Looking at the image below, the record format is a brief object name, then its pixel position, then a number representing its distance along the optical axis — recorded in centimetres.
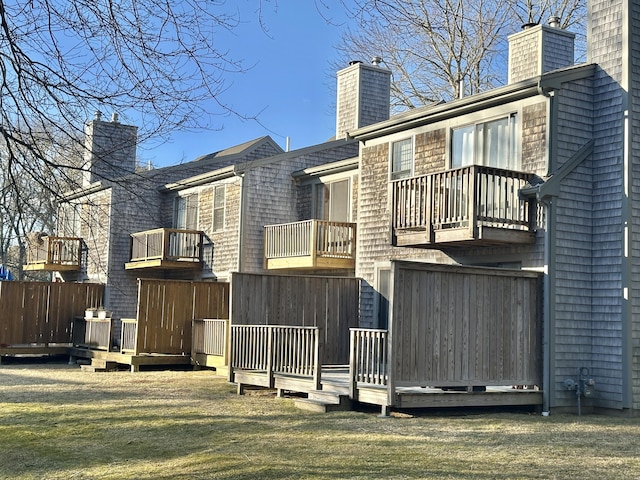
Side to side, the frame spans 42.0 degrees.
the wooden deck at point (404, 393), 1312
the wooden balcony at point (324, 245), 2255
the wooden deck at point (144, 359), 2103
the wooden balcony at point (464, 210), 1480
